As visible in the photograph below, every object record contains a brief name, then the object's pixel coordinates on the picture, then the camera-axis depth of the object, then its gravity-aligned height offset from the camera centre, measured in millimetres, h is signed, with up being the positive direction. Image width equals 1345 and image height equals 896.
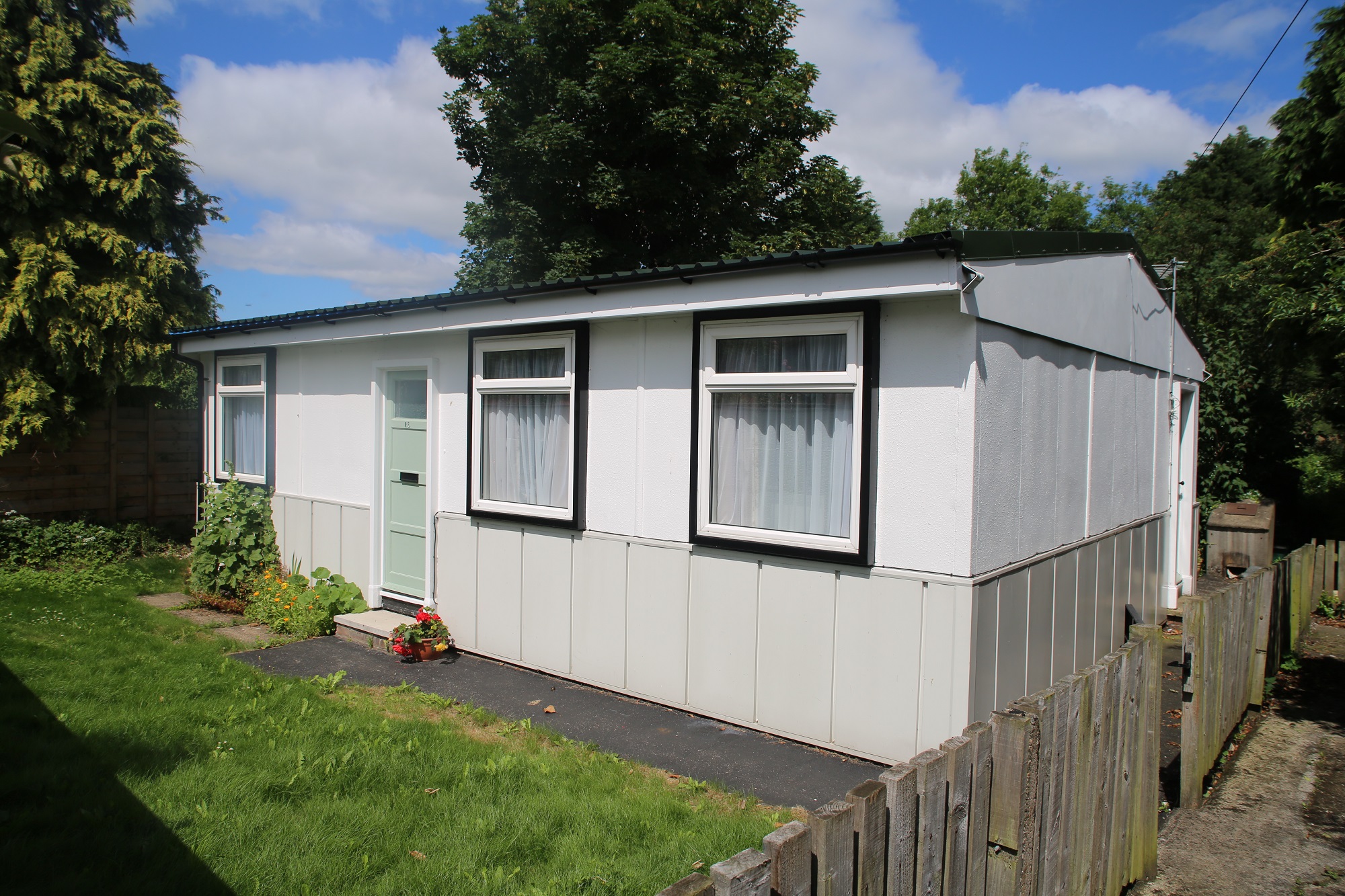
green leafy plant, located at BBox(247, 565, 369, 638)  7266 -1743
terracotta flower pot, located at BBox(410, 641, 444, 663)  6484 -1870
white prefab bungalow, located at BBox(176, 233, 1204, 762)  4480 -359
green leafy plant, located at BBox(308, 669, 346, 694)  5625 -1869
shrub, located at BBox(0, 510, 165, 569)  9398 -1584
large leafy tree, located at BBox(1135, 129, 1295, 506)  11633 +2411
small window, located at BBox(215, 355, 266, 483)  9227 -28
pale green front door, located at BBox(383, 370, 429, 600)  7406 -611
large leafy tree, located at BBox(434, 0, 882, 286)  17219 +6267
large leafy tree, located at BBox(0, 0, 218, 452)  9664 +2372
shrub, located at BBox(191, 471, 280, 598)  8430 -1377
